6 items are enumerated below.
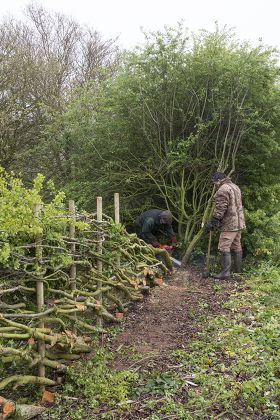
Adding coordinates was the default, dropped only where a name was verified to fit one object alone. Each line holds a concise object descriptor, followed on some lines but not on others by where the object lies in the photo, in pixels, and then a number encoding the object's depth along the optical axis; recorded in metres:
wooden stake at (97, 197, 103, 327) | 5.03
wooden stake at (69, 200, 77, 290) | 4.45
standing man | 7.34
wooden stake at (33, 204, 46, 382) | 3.76
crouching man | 7.60
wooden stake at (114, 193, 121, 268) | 5.74
